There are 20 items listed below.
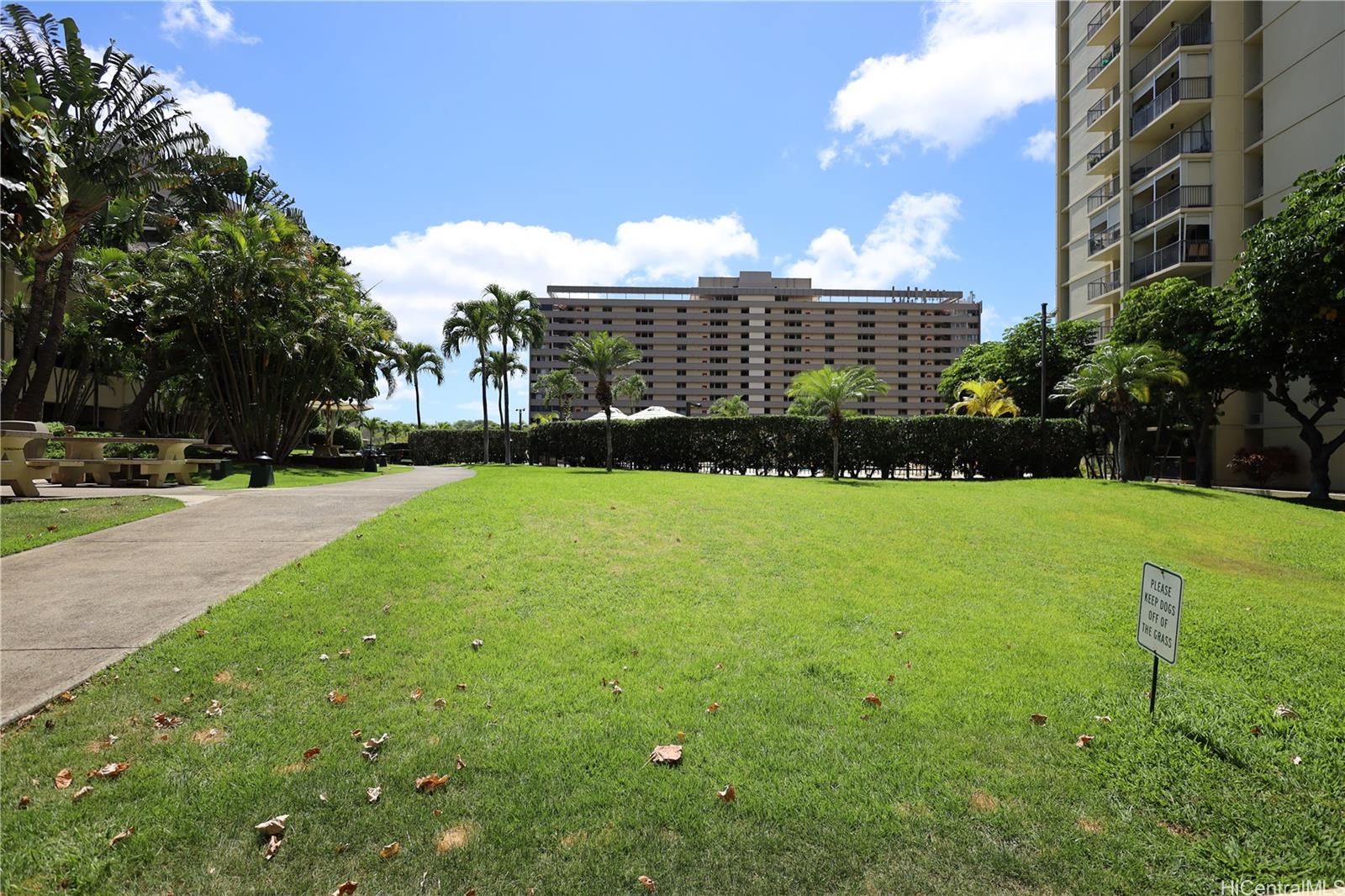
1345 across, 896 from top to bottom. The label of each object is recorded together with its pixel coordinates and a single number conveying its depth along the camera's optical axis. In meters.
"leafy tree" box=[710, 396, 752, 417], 82.75
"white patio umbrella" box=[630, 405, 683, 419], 36.24
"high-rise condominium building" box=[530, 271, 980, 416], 115.62
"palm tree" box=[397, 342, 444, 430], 60.44
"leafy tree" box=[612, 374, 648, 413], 38.16
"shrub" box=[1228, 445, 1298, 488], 28.66
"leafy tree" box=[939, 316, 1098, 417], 38.69
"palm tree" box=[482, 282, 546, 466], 38.91
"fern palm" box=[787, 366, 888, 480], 25.58
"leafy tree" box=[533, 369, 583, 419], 70.00
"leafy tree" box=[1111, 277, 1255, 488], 24.53
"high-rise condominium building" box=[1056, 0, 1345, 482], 28.45
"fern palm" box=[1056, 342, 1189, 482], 24.41
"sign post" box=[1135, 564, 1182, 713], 4.04
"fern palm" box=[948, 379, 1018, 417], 38.19
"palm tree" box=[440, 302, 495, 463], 39.75
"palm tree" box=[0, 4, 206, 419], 18.55
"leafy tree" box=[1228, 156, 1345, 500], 19.53
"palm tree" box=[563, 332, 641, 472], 31.23
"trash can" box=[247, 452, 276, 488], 15.97
